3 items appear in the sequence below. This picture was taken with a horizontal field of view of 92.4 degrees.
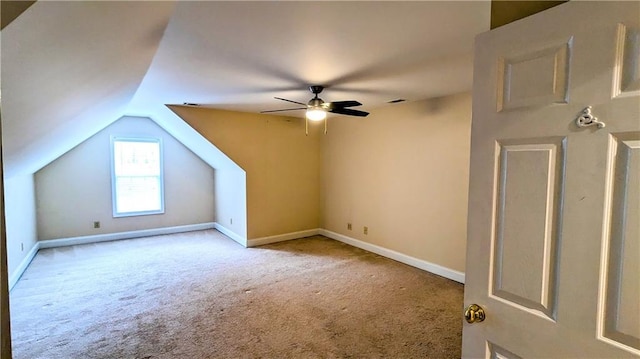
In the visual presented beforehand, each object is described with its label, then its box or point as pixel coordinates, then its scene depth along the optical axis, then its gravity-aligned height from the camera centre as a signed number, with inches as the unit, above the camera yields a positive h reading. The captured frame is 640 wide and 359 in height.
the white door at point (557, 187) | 30.3 -2.2
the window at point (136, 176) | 218.2 -10.0
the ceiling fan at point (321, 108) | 119.1 +22.5
